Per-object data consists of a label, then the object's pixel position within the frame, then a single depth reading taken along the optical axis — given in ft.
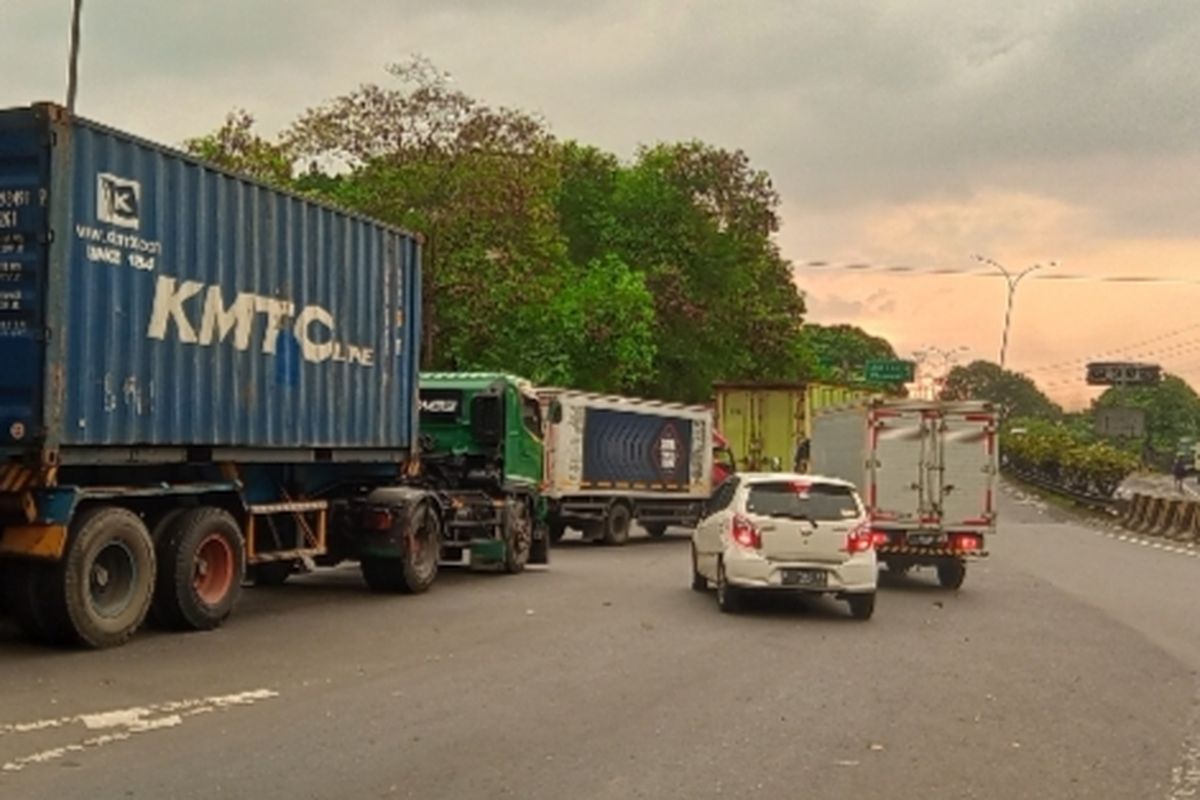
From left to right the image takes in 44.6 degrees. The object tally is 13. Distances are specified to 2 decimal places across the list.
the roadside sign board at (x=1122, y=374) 302.45
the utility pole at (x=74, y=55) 79.20
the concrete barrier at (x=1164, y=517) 116.88
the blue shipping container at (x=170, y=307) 34.35
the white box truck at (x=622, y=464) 84.17
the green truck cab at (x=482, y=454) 62.18
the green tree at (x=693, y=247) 178.50
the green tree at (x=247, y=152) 118.01
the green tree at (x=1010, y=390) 558.56
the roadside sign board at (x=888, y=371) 307.99
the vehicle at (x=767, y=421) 111.24
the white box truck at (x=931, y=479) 62.95
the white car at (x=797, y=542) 48.52
